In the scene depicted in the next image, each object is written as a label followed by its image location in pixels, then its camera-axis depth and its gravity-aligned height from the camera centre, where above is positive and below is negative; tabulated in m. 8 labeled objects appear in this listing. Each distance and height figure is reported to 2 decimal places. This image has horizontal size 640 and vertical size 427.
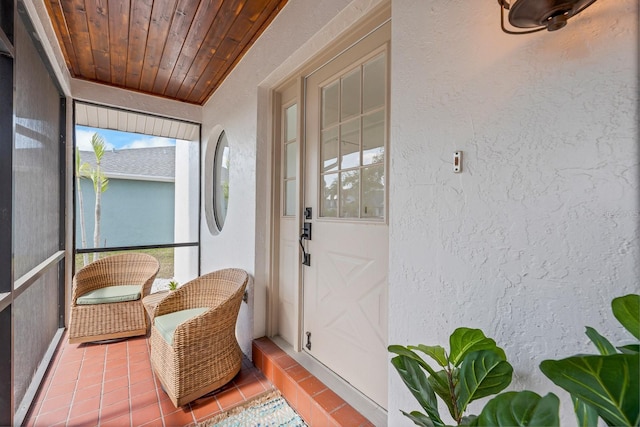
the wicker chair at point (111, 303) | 2.48 -0.86
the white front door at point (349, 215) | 1.52 -0.01
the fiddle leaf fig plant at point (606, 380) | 0.43 -0.27
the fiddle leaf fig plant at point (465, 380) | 0.51 -0.41
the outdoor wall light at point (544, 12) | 0.67 +0.51
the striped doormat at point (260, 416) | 1.63 -1.25
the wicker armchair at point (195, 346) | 1.72 -0.90
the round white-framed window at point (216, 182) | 3.49 +0.39
